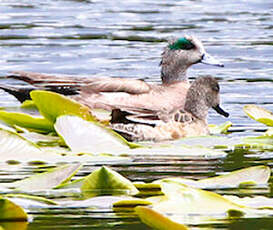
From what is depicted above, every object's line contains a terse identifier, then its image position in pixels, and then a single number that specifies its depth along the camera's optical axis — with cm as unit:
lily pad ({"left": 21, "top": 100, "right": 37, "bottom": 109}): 2350
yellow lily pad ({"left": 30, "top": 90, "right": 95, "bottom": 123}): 2069
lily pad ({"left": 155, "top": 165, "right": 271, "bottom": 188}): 1542
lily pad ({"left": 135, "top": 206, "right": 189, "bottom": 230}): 1134
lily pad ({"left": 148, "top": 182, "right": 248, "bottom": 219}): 1320
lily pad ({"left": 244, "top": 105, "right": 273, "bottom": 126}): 2161
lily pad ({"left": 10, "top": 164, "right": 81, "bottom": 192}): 1493
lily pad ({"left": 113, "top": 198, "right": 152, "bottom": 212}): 1377
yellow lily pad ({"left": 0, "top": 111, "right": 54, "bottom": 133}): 2136
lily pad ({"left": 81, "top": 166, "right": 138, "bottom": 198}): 1461
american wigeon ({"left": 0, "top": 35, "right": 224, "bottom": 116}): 2448
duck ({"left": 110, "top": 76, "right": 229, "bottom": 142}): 2150
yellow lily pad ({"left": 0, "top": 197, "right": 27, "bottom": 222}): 1267
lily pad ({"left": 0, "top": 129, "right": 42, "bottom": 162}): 1787
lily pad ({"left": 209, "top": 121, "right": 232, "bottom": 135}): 2281
